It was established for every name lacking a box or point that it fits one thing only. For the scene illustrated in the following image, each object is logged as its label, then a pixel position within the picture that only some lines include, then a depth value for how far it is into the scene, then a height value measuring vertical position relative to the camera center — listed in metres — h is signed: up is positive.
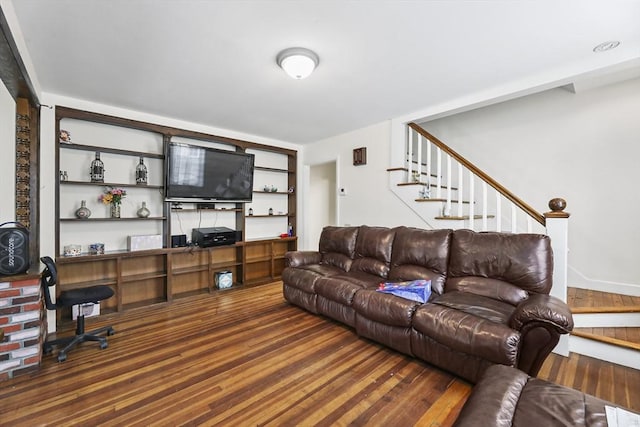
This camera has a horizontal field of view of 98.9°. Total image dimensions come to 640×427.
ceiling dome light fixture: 2.12 +1.21
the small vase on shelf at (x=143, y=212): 3.48 +0.02
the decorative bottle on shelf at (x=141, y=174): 3.47 +0.50
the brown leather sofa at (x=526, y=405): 1.00 -0.76
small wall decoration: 4.21 +0.90
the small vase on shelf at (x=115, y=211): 3.29 +0.03
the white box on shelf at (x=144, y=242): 3.35 -0.36
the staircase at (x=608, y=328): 2.10 -0.99
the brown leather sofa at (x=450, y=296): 1.74 -0.69
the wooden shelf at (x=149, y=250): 3.11 -0.45
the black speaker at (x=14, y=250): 2.01 -0.27
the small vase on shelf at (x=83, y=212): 3.08 +0.02
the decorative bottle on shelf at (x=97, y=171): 3.16 +0.49
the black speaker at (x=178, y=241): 3.69 -0.37
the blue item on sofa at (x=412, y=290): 2.34 -0.67
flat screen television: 3.49 +0.55
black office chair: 2.23 -0.74
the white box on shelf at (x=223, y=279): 4.07 -0.99
